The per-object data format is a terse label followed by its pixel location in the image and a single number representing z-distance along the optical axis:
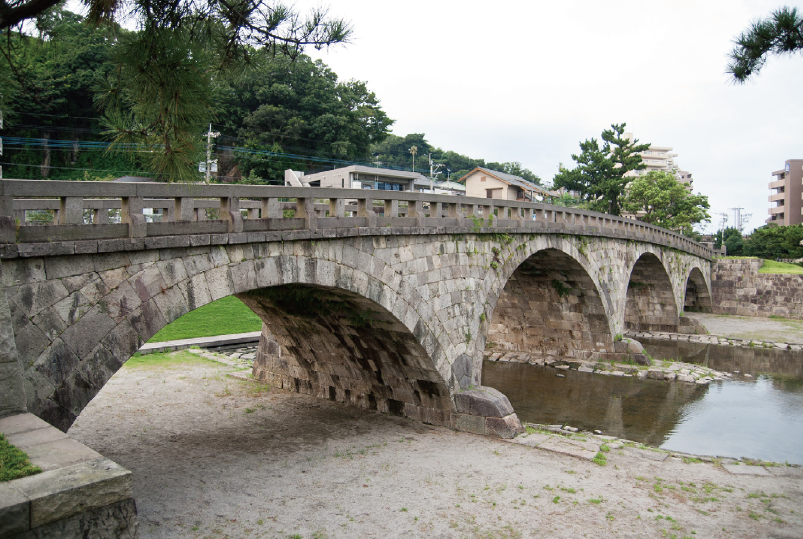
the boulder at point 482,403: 11.55
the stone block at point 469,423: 11.62
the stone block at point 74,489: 3.47
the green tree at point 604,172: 42.88
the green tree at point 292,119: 34.62
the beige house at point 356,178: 30.41
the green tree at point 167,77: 6.05
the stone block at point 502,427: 11.37
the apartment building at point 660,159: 91.12
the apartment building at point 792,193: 57.28
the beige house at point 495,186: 43.53
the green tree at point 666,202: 42.34
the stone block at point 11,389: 4.85
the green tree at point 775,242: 44.00
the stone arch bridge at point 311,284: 5.86
